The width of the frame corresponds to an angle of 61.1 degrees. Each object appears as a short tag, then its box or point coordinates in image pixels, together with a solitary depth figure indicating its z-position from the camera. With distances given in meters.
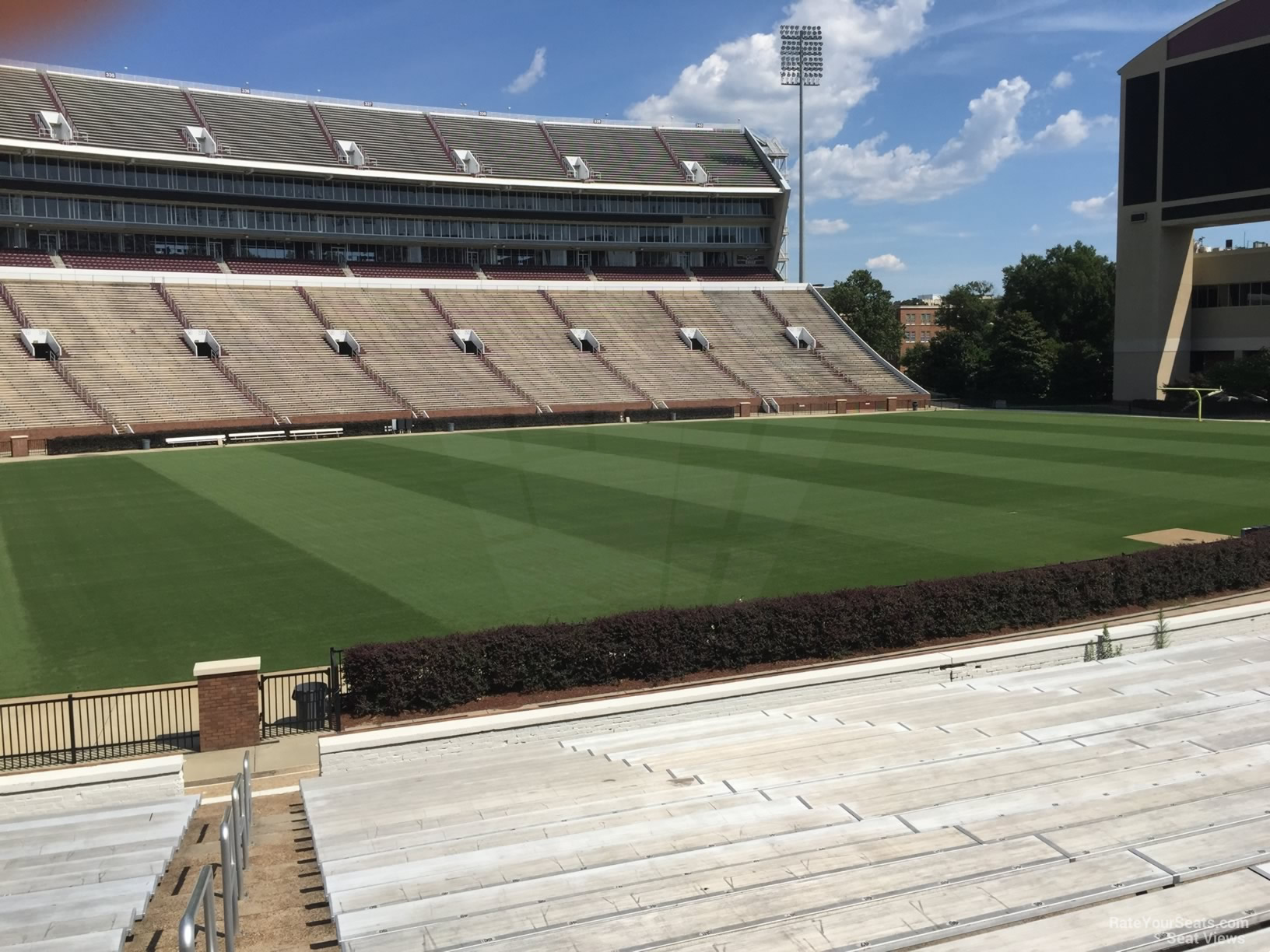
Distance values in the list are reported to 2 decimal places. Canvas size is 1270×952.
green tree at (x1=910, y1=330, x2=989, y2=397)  88.00
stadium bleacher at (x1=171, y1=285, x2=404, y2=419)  57.22
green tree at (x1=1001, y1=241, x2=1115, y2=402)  88.31
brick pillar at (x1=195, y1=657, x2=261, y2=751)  12.50
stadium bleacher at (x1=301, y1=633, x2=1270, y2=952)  6.00
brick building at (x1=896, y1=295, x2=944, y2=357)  179.88
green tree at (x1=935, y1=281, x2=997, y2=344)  106.00
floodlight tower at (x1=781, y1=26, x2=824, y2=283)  86.31
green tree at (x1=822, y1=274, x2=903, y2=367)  104.06
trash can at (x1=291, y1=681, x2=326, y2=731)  13.41
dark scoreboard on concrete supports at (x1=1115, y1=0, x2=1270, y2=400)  61.91
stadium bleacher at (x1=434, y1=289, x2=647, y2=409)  64.56
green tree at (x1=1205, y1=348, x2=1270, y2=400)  61.50
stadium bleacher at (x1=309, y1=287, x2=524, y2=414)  60.94
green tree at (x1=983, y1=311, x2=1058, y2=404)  81.12
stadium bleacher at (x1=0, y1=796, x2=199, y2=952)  6.48
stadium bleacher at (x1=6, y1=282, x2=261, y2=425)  53.31
